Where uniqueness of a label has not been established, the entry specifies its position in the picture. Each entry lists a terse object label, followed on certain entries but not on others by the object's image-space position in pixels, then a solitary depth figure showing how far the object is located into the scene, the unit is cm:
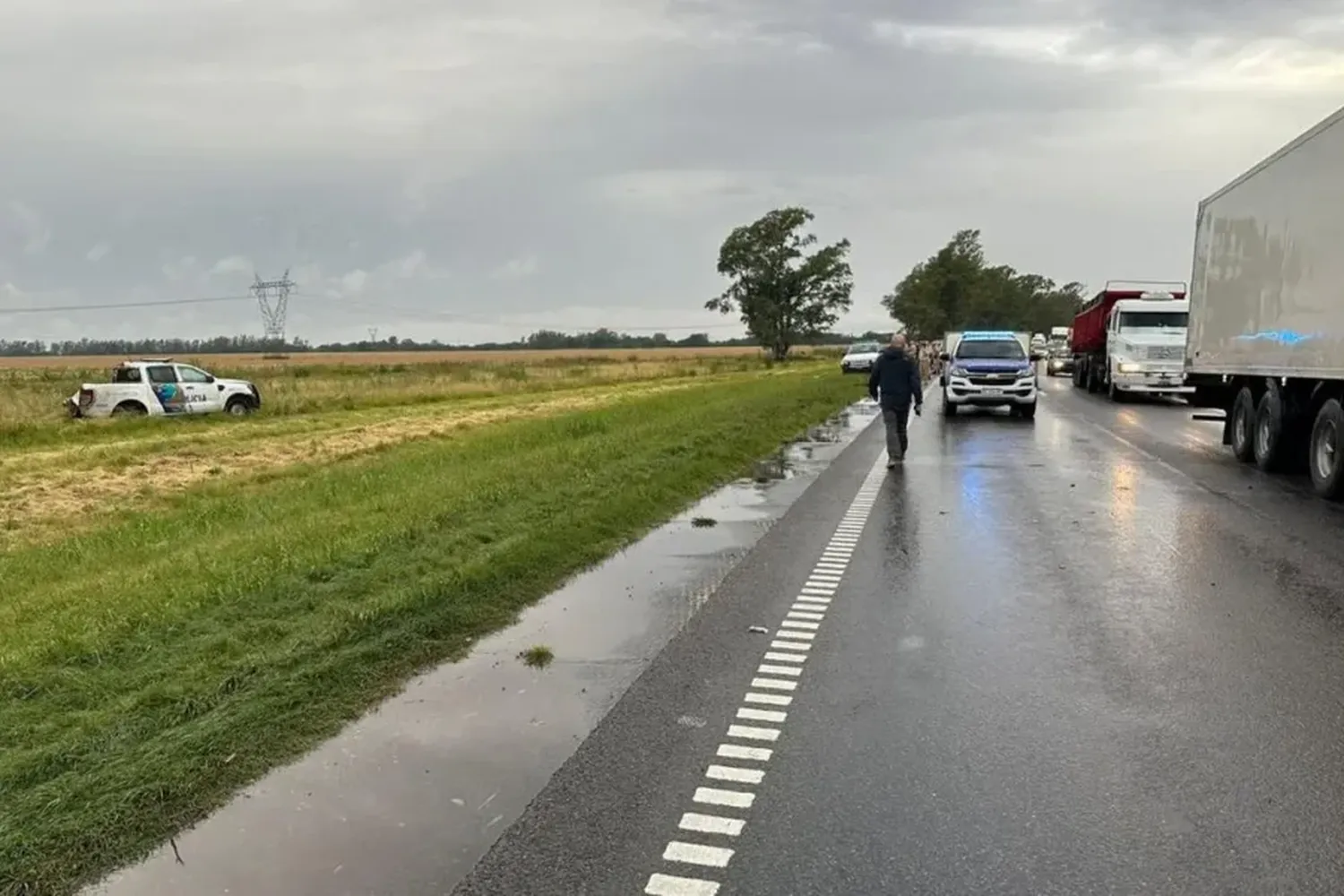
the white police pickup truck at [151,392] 2658
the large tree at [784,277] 9562
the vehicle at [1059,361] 5137
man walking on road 1431
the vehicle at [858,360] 5253
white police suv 2256
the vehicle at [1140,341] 2816
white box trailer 1120
